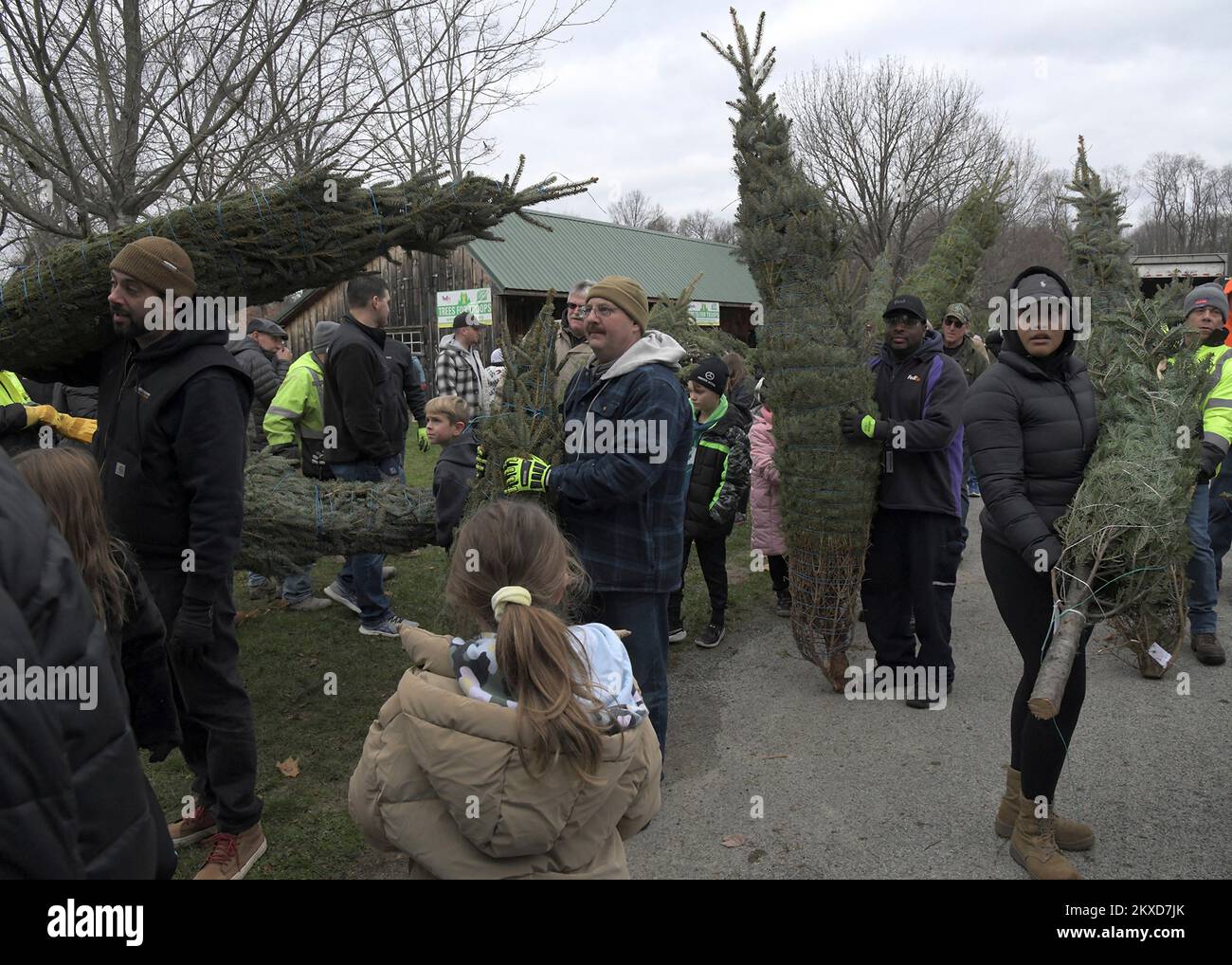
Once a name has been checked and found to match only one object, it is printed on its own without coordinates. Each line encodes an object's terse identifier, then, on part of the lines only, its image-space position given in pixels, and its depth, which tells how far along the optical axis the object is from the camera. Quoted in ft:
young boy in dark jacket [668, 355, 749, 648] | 18.20
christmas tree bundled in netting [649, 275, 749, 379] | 21.26
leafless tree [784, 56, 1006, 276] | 82.99
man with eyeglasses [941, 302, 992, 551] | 22.43
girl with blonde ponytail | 5.66
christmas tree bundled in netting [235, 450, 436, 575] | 13.99
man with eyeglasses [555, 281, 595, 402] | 12.76
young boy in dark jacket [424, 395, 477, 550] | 13.70
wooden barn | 72.18
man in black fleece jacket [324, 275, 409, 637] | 18.20
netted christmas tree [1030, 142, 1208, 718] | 9.43
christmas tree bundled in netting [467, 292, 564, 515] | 11.43
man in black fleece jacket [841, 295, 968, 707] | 14.97
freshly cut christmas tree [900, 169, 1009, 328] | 21.74
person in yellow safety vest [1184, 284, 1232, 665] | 16.78
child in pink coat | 20.04
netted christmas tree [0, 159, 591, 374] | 12.00
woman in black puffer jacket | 10.24
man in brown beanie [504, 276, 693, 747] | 10.52
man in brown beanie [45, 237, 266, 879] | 9.78
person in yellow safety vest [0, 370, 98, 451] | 14.65
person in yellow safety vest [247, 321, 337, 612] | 20.44
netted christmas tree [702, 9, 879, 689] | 14.75
